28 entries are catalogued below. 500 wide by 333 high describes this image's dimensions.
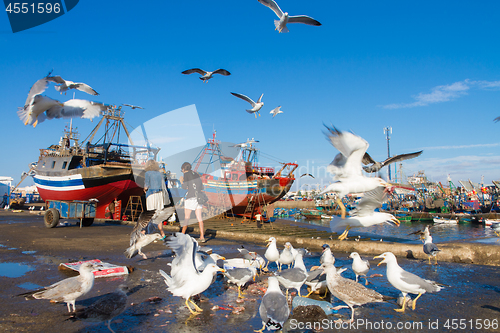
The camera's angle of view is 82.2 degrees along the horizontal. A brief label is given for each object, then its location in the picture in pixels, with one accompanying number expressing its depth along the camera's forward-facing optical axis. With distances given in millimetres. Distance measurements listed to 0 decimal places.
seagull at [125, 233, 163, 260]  5427
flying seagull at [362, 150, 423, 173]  6176
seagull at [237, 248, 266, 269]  5065
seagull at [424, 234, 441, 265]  6340
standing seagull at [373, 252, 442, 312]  3680
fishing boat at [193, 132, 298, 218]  26000
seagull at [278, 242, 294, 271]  5363
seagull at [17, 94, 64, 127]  6937
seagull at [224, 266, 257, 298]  4059
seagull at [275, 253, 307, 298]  3879
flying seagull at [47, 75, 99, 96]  7401
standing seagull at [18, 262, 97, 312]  3064
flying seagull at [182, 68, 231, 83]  11562
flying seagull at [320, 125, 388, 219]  5531
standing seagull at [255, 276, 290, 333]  2803
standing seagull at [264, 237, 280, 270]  5609
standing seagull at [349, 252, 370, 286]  4634
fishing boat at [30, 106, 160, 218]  17047
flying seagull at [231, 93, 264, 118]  13656
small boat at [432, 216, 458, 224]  30444
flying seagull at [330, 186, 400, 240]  6309
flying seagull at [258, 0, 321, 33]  9704
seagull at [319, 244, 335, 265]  5180
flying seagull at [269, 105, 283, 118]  15430
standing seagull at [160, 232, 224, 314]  3449
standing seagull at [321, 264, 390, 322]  3404
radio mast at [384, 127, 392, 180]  57297
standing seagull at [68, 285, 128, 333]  2807
